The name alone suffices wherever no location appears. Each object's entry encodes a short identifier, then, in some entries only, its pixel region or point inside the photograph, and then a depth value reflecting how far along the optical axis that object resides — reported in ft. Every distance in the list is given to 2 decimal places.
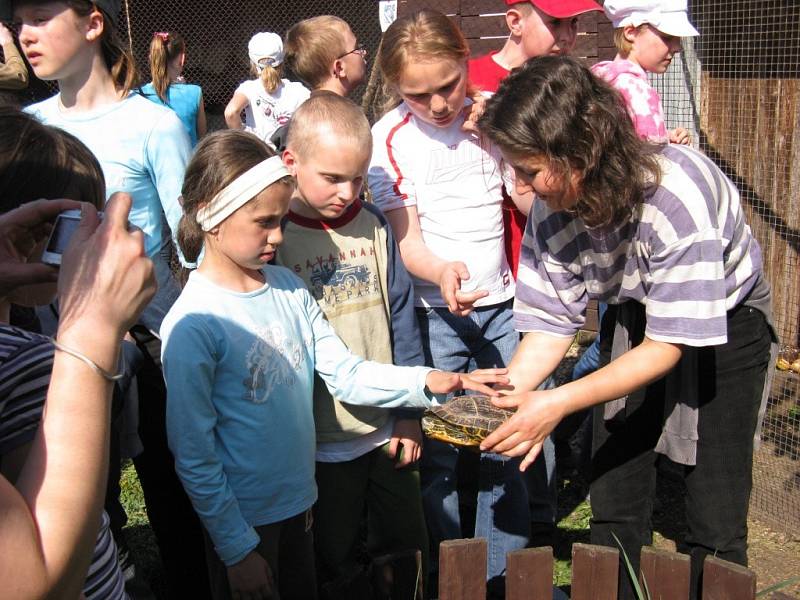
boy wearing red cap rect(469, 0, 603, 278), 10.41
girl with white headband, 7.20
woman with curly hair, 6.89
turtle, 7.21
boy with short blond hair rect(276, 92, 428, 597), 8.37
